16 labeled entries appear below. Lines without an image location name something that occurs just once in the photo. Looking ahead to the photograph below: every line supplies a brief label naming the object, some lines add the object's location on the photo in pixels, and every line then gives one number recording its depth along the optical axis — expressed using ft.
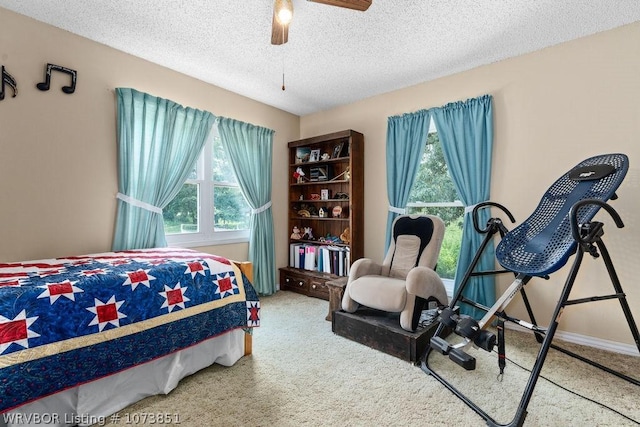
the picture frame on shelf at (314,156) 13.41
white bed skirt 4.61
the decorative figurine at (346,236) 12.34
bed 4.33
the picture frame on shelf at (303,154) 13.82
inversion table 4.91
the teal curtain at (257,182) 11.74
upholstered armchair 7.39
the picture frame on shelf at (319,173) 13.07
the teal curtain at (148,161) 8.72
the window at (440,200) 10.61
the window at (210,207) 10.48
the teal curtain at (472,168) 9.38
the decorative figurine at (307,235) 13.80
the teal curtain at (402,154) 10.90
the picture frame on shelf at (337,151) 12.59
